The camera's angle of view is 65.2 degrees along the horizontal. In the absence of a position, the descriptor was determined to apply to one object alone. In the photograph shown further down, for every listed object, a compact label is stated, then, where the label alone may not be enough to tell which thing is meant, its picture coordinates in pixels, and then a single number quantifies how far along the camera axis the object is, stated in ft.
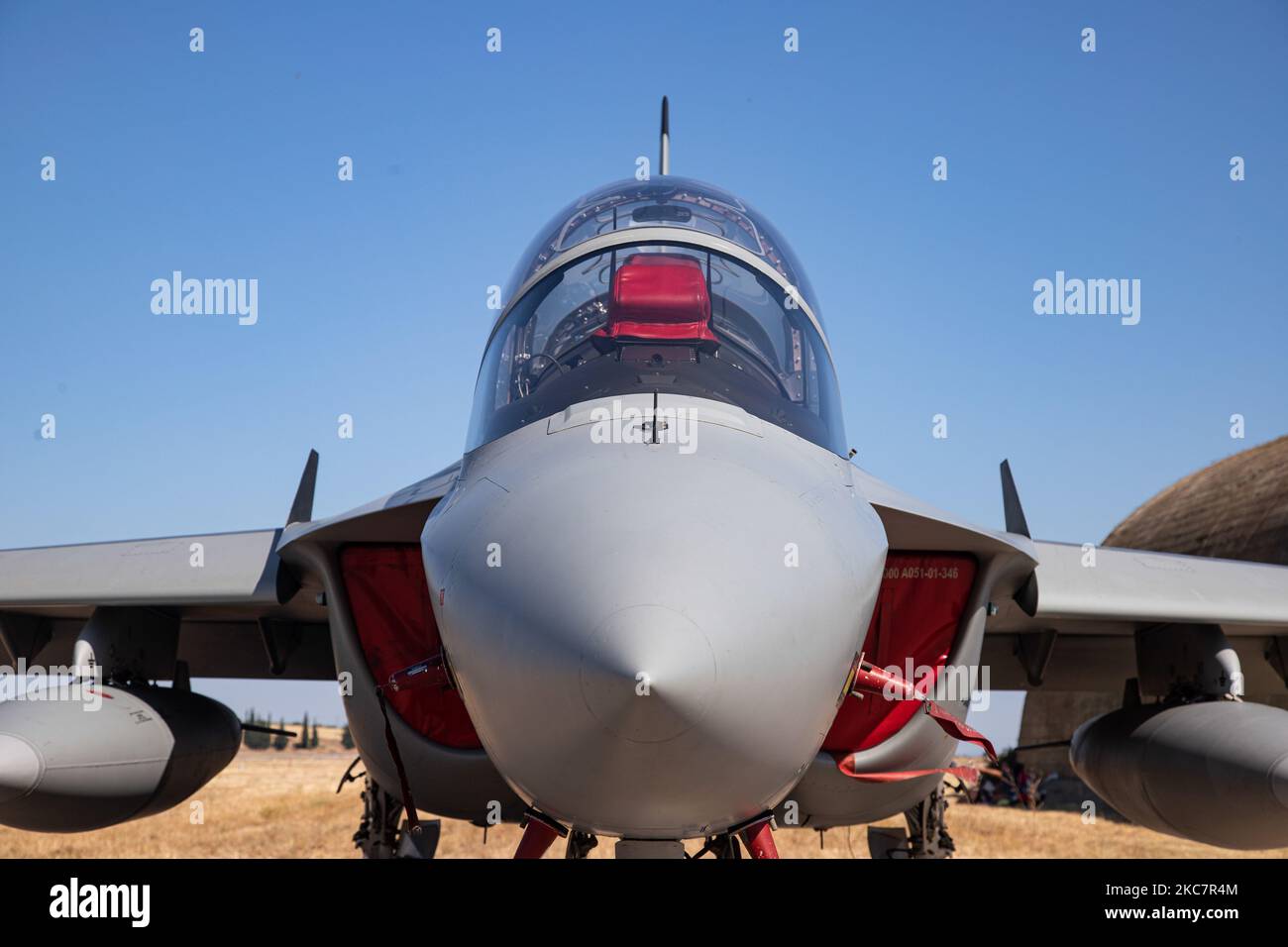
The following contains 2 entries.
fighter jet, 8.05
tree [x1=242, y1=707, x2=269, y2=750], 185.36
